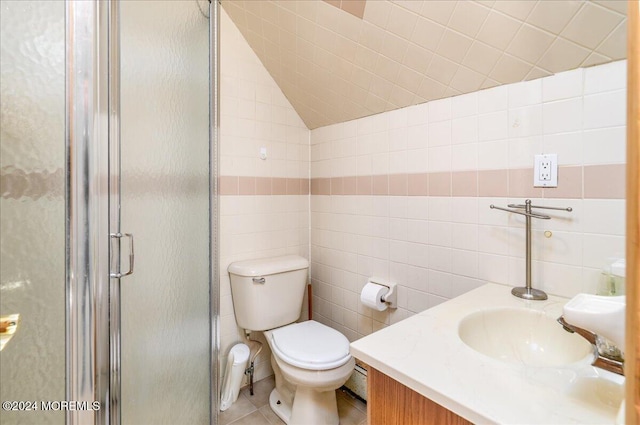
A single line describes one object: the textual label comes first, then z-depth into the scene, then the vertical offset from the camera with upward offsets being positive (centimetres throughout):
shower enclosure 67 +0
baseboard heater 169 -101
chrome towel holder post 105 -16
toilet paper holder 156 -46
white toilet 134 -67
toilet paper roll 155 -46
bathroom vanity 52 -35
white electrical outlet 106 +15
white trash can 163 -94
